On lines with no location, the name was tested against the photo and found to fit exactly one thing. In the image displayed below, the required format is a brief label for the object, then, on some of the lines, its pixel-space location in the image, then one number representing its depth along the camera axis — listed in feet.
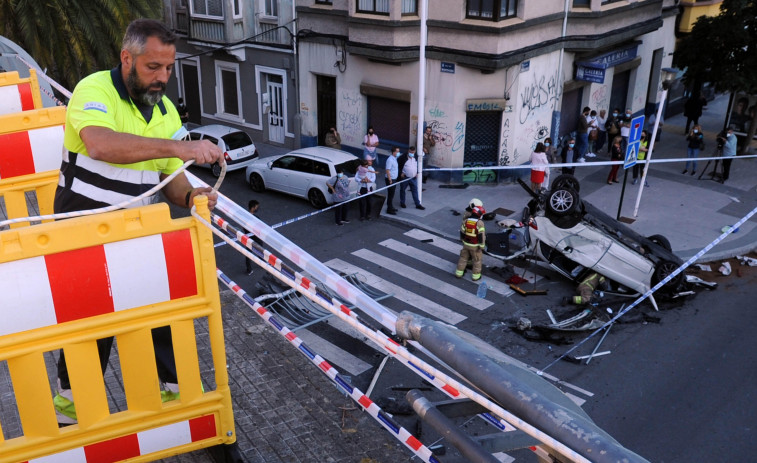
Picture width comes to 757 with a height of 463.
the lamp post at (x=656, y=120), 51.24
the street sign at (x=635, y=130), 48.93
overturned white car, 41.60
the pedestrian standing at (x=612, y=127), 71.72
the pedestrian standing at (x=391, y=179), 57.36
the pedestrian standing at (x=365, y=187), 55.98
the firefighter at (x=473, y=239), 44.68
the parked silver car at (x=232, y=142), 67.15
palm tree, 51.62
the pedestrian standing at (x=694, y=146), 67.10
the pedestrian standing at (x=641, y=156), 63.77
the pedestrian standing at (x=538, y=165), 59.31
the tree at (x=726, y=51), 65.41
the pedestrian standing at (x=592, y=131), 72.74
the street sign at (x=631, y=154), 49.75
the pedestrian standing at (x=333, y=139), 69.05
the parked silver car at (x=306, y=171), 58.23
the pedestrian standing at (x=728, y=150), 63.98
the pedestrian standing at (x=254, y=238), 46.58
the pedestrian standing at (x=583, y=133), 71.72
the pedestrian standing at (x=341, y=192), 55.47
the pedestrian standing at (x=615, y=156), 65.16
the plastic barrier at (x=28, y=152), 19.83
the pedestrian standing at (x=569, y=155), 65.72
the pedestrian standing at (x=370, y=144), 66.39
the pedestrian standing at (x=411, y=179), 58.70
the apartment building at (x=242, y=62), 73.92
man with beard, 11.37
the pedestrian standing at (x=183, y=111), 80.07
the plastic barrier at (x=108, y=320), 11.03
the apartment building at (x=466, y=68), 61.72
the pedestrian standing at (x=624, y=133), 69.92
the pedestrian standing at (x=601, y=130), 75.77
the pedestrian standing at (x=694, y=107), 79.15
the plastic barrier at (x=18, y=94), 23.65
